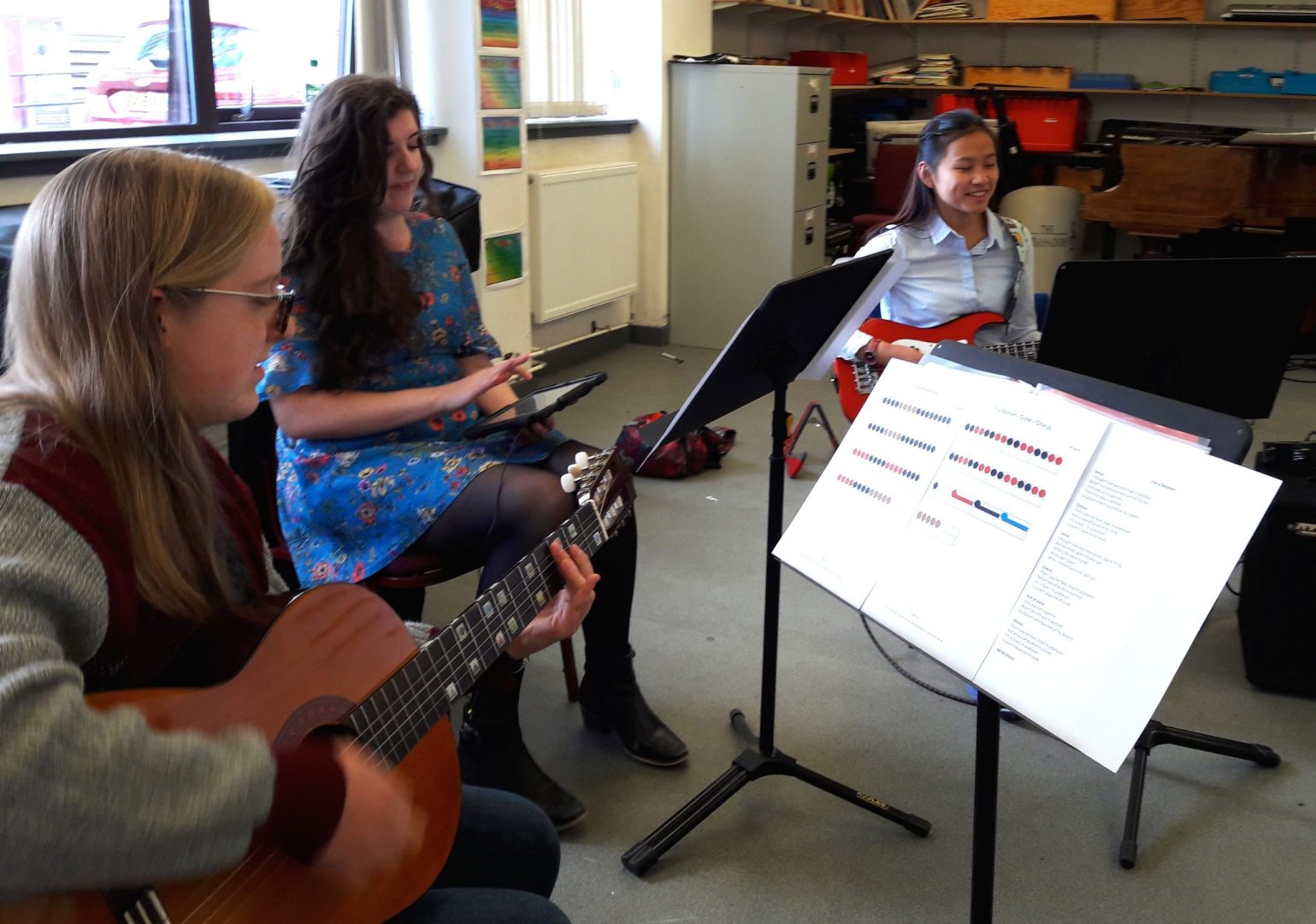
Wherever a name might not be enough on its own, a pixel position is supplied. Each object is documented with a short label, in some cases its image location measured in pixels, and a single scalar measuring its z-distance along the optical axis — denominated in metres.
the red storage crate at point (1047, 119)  6.24
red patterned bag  3.52
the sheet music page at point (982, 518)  1.15
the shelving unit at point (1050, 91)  5.88
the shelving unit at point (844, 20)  5.44
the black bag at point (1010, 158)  5.79
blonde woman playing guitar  0.75
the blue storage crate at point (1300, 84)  5.75
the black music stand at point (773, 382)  1.56
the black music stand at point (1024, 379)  1.13
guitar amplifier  2.24
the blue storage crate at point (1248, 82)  5.81
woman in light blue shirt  2.62
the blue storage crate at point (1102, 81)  6.21
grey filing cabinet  4.87
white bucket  5.63
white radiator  4.36
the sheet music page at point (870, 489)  1.32
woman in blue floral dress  1.83
